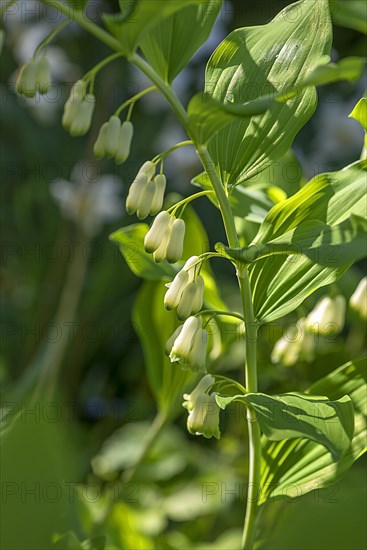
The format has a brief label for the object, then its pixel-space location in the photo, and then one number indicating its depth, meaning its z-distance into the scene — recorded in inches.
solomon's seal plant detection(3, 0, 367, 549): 31.8
